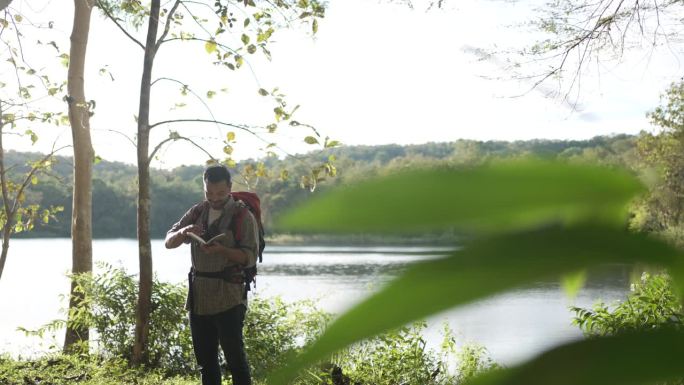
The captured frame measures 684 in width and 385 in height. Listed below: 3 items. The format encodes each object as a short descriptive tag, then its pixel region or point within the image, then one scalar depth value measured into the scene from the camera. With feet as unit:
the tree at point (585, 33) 17.95
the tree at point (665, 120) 57.77
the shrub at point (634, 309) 11.59
